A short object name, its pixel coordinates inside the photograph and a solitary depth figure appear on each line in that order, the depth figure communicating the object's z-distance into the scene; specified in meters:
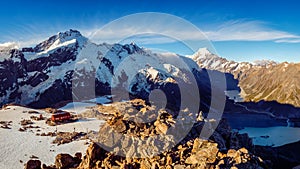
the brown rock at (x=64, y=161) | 28.62
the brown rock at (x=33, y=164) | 30.08
